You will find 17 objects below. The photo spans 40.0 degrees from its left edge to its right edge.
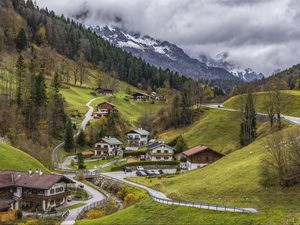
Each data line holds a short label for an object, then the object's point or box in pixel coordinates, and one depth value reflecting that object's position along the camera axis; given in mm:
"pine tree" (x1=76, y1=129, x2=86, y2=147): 140875
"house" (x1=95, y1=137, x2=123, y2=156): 139000
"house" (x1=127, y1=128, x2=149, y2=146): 155875
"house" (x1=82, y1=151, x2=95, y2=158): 132562
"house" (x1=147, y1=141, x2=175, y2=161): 127250
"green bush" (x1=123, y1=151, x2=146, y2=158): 134175
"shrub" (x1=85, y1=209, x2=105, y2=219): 69562
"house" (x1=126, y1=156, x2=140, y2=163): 121750
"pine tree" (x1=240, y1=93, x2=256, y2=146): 109062
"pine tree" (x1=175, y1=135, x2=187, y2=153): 126906
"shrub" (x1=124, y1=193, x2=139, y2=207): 73862
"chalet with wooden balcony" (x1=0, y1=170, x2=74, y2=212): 76625
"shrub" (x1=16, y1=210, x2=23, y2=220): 69869
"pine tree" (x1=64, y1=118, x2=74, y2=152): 131250
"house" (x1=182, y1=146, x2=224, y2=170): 108625
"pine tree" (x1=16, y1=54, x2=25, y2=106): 133875
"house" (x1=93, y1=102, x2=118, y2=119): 168100
